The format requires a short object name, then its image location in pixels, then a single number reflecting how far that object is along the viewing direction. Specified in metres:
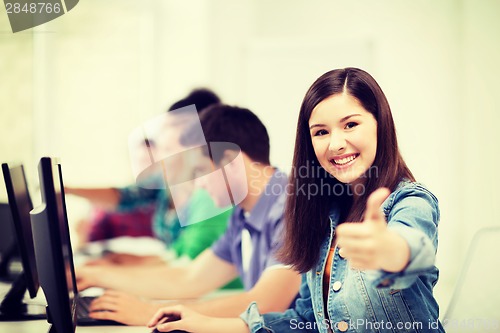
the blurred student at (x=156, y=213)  2.16
